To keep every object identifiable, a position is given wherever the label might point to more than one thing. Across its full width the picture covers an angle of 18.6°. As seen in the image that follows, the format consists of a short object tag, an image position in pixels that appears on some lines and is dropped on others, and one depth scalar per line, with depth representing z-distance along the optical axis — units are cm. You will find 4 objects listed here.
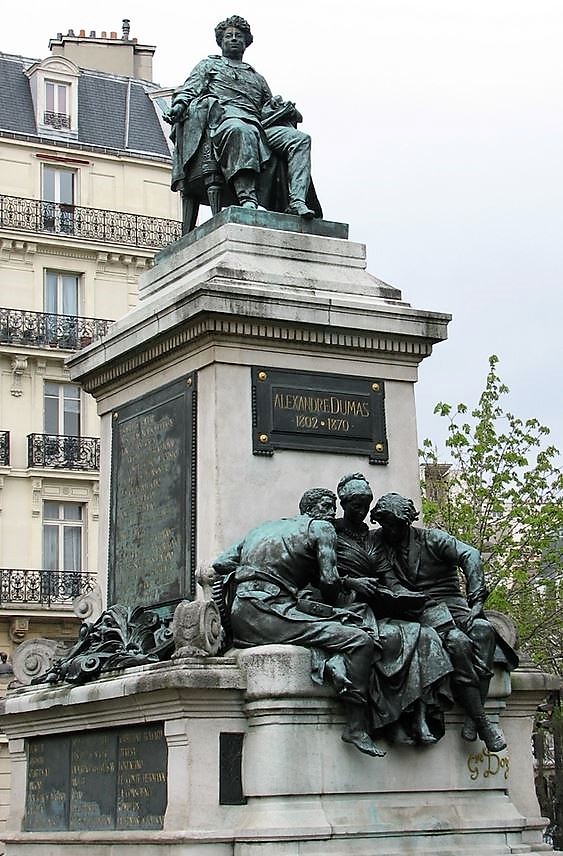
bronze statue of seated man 1314
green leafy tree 2917
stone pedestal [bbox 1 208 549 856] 1034
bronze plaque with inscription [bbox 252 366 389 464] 1198
